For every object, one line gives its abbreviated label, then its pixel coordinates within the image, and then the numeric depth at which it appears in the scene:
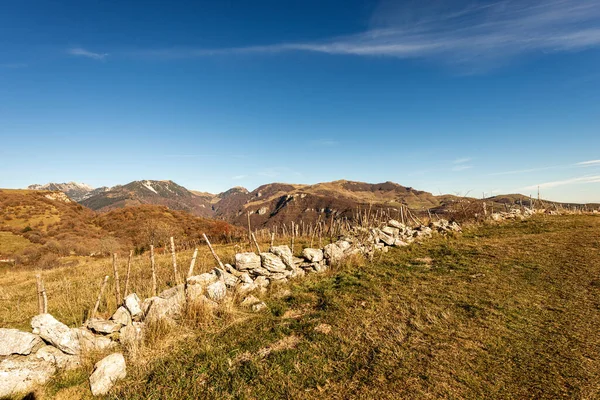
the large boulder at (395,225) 18.35
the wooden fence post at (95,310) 7.39
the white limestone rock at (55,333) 5.59
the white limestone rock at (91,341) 5.93
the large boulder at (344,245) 13.74
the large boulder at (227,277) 9.49
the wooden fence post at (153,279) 8.62
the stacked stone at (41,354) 4.91
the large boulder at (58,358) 5.44
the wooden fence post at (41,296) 6.51
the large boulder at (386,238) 15.64
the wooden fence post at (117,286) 8.35
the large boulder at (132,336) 5.94
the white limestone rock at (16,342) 5.05
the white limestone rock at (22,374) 4.79
